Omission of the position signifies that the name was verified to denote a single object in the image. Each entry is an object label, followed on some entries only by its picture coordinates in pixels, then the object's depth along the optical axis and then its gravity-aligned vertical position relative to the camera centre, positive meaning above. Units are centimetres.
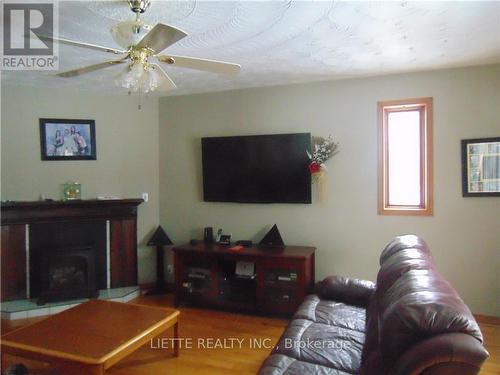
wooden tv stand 337 -98
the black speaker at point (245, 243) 382 -65
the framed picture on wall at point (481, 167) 314 +18
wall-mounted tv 372 +23
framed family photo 390 +62
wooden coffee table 202 -101
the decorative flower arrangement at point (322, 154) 362 +37
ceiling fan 158 +73
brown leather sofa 112 -61
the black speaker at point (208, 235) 404 -58
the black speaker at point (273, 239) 373 -59
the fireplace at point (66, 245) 363 -65
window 342 +30
